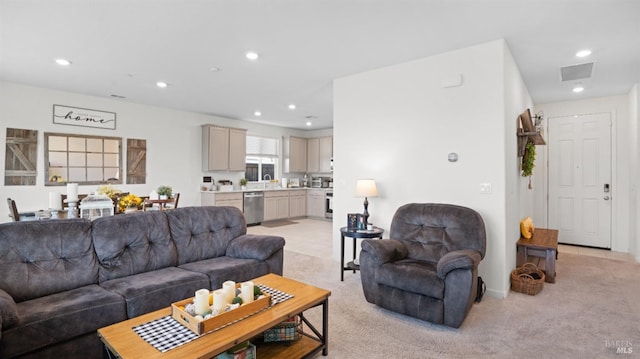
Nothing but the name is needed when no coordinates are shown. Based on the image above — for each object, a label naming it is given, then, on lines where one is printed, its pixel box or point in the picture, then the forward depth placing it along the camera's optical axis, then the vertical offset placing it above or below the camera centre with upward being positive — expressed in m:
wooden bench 3.70 -0.82
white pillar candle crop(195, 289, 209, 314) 1.80 -0.68
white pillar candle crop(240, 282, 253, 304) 1.96 -0.69
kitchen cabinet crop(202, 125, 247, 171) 7.14 +0.76
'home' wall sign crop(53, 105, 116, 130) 5.26 +1.09
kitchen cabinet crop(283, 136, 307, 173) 9.23 +0.80
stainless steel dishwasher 7.64 -0.61
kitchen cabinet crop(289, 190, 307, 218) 8.77 -0.60
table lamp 3.89 -0.09
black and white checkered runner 1.58 -0.80
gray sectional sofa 1.93 -0.73
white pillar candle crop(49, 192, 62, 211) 3.25 -0.20
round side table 3.63 -0.60
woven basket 3.38 -1.04
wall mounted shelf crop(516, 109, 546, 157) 3.95 +0.62
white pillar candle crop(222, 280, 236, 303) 1.94 -0.66
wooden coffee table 1.52 -0.80
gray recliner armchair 2.54 -0.72
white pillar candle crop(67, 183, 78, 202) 3.28 -0.12
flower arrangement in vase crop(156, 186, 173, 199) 4.89 -0.18
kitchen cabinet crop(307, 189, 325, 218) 8.83 -0.58
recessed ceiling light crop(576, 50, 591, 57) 3.58 +1.47
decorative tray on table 1.68 -0.75
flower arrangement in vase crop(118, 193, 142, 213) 3.87 -0.27
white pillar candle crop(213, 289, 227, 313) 1.83 -0.69
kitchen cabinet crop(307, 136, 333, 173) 9.09 +0.80
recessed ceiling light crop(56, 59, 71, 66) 3.90 +1.46
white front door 5.43 +0.07
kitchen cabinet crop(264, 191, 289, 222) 8.09 -0.61
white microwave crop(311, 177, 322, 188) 9.38 -0.01
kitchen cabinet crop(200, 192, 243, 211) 7.05 -0.39
